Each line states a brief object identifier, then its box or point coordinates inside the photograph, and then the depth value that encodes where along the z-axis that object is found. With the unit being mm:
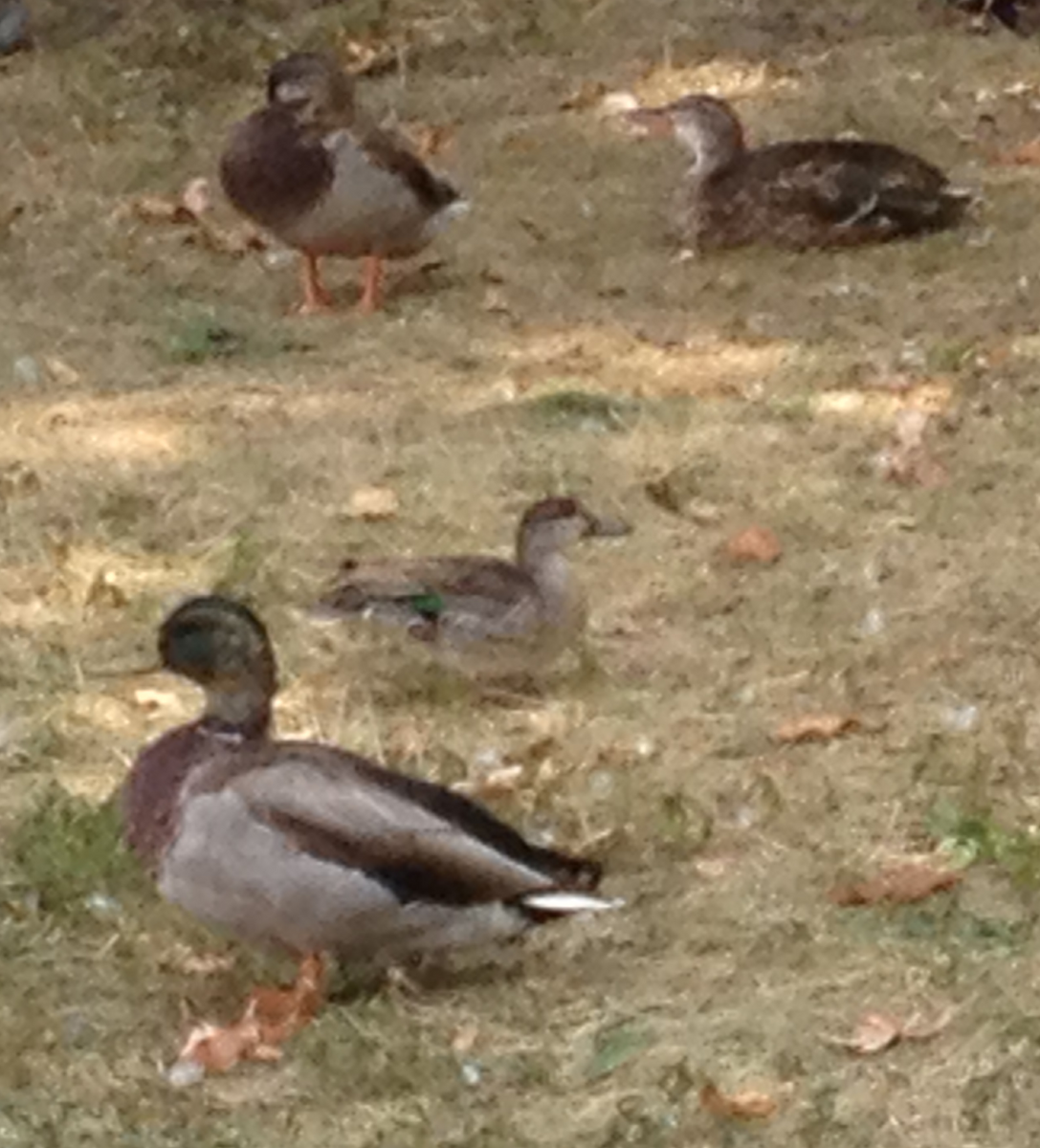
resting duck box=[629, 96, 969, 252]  9219
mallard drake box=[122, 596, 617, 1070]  4660
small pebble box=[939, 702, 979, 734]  5875
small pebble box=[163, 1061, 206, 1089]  4660
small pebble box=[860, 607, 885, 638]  6414
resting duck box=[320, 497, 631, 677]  6078
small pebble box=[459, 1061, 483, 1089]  4637
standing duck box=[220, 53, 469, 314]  8570
